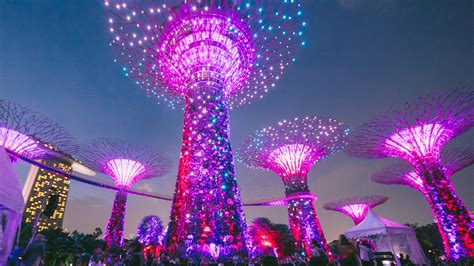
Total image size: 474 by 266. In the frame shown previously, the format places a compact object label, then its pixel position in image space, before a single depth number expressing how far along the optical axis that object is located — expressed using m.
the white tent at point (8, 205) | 6.70
